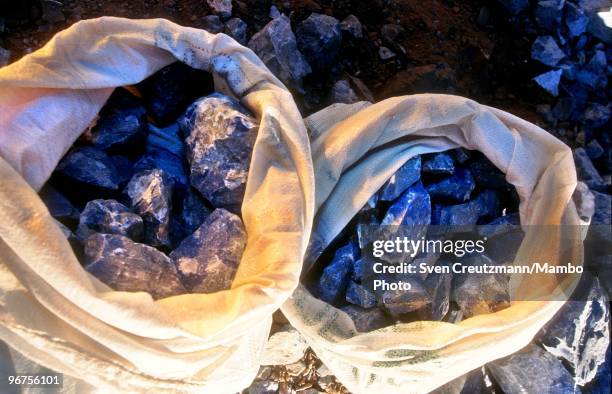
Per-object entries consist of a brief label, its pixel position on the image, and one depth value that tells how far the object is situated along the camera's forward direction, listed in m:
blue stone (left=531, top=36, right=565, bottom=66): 2.46
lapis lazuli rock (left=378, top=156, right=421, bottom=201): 1.72
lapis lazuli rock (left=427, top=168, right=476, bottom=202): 1.81
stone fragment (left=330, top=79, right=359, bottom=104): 2.13
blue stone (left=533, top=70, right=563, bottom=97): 2.41
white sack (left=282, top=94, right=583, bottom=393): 1.55
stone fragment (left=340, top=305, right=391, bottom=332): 1.72
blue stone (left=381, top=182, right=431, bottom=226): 1.70
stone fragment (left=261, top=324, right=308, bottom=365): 1.73
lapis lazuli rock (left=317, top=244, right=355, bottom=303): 1.69
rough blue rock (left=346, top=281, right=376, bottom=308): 1.71
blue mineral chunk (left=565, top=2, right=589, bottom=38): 2.56
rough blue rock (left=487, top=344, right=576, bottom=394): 1.80
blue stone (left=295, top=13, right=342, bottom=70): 2.15
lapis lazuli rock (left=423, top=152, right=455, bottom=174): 1.80
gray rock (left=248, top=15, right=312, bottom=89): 2.07
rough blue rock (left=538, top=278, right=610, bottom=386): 1.91
